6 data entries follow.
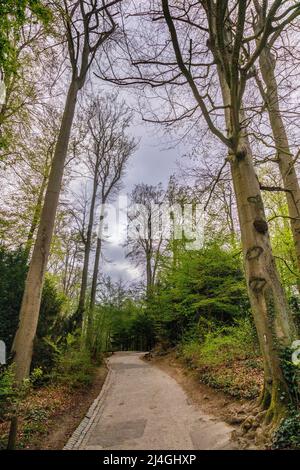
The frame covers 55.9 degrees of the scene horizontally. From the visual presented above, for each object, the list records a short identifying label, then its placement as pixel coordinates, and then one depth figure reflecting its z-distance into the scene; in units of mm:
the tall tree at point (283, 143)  6719
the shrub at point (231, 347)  7430
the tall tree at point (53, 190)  6065
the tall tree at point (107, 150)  16312
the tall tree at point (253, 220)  3307
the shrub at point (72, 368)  7258
